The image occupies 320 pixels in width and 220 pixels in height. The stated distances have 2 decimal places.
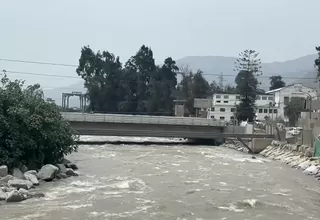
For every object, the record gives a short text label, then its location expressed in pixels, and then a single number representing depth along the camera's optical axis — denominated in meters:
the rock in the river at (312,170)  25.36
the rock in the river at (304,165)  27.33
